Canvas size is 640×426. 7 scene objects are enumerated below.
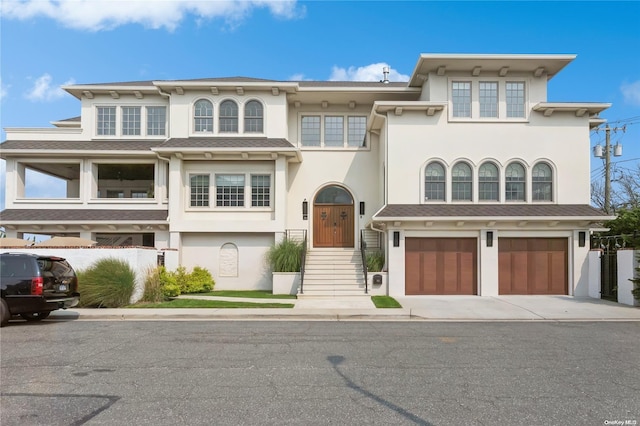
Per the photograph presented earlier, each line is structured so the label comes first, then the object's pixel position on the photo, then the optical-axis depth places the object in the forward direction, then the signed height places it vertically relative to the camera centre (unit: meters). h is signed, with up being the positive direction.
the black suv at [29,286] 11.80 -1.38
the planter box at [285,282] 19.88 -2.14
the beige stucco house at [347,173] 19.72 +2.26
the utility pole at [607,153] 27.78 +4.14
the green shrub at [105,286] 15.49 -1.78
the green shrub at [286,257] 20.23 -1.18
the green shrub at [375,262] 20.17 -1.39
